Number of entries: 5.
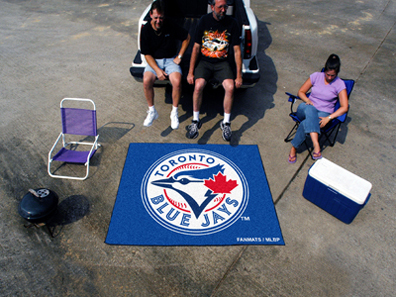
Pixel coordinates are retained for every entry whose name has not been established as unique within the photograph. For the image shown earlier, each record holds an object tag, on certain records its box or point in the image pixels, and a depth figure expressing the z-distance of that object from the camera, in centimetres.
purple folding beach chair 362
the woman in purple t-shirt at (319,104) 353
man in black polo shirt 389
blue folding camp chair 360
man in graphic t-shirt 385
